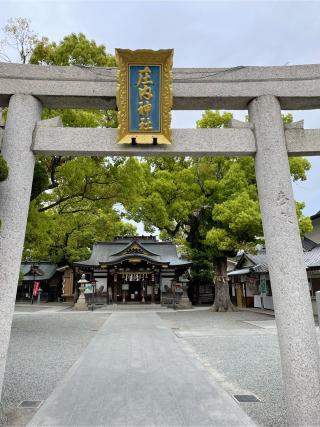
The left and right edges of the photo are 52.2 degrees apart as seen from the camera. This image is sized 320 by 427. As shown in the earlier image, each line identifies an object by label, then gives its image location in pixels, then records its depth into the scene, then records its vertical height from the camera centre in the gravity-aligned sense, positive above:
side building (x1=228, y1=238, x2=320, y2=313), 18.17 +1.59
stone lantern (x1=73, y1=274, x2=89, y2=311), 25.19 +0.11
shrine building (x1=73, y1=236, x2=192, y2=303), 27.86 +2.62
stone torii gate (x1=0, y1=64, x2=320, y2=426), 4.03 +2.20
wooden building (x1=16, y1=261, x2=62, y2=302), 36.06 +2.47
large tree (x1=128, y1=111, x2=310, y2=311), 17.78 +6.13
